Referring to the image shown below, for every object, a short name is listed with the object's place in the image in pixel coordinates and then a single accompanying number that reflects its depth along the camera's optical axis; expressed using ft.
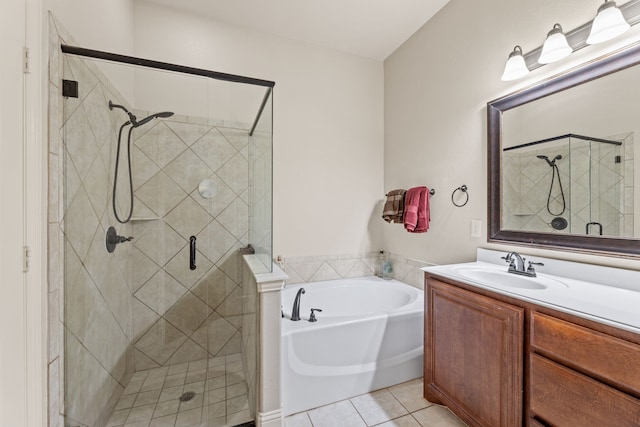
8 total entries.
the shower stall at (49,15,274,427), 4.46
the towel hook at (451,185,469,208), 6.59
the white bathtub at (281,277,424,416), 5.33
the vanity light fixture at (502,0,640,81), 3.90
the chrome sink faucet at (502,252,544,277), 4.75
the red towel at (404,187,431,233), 7.30
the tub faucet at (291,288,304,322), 5.84
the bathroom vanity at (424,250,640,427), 2.89
